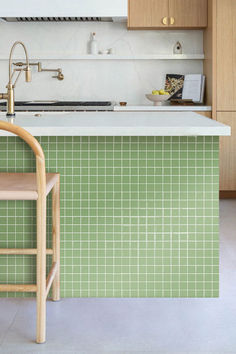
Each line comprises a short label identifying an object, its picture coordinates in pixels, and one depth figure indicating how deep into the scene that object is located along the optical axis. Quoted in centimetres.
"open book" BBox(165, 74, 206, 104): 530
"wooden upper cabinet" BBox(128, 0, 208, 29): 512
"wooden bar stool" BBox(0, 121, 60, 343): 198
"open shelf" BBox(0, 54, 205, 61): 534
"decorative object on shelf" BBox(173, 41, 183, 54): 540
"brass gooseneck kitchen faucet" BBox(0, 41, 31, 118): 271
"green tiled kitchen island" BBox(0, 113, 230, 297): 247
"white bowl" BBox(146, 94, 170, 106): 512
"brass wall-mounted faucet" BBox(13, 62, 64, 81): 541
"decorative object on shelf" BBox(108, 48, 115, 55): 541
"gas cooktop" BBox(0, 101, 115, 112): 488
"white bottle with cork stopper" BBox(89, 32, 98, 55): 536
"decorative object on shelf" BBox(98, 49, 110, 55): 541
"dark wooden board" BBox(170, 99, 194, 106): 521
